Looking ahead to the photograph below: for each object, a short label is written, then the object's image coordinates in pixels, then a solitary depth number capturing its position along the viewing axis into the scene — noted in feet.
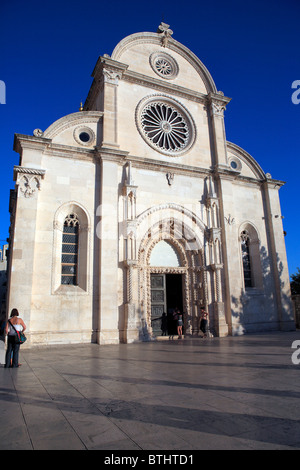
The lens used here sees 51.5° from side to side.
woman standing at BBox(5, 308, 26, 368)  26.58
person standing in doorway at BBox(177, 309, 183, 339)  50.00
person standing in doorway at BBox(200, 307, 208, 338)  49.77
